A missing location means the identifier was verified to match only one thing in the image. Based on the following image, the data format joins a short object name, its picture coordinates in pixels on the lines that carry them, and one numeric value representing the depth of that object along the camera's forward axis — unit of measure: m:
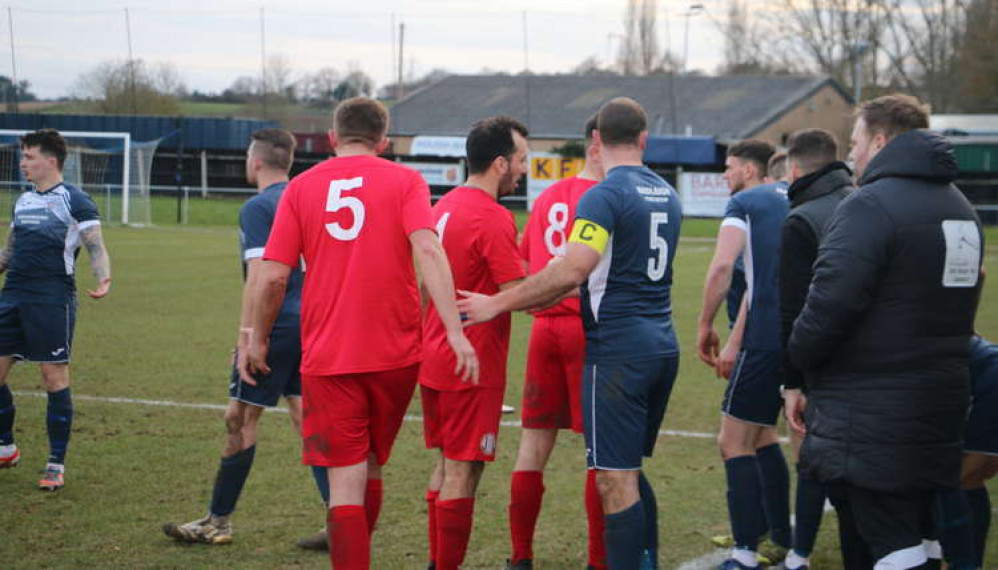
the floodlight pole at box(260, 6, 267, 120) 38.75
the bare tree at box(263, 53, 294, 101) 39.16
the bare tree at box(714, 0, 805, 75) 56.44
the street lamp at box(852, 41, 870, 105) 48.08
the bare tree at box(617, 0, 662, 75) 57.34
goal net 31.00
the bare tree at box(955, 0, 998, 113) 44.69
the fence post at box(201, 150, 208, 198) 38.94
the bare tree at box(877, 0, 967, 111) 49.56
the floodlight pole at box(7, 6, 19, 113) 31.48
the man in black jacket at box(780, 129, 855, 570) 4.38
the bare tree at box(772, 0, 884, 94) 53.09
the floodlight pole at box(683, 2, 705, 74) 43.12
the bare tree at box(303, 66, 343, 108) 40.03
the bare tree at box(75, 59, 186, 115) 35.44
